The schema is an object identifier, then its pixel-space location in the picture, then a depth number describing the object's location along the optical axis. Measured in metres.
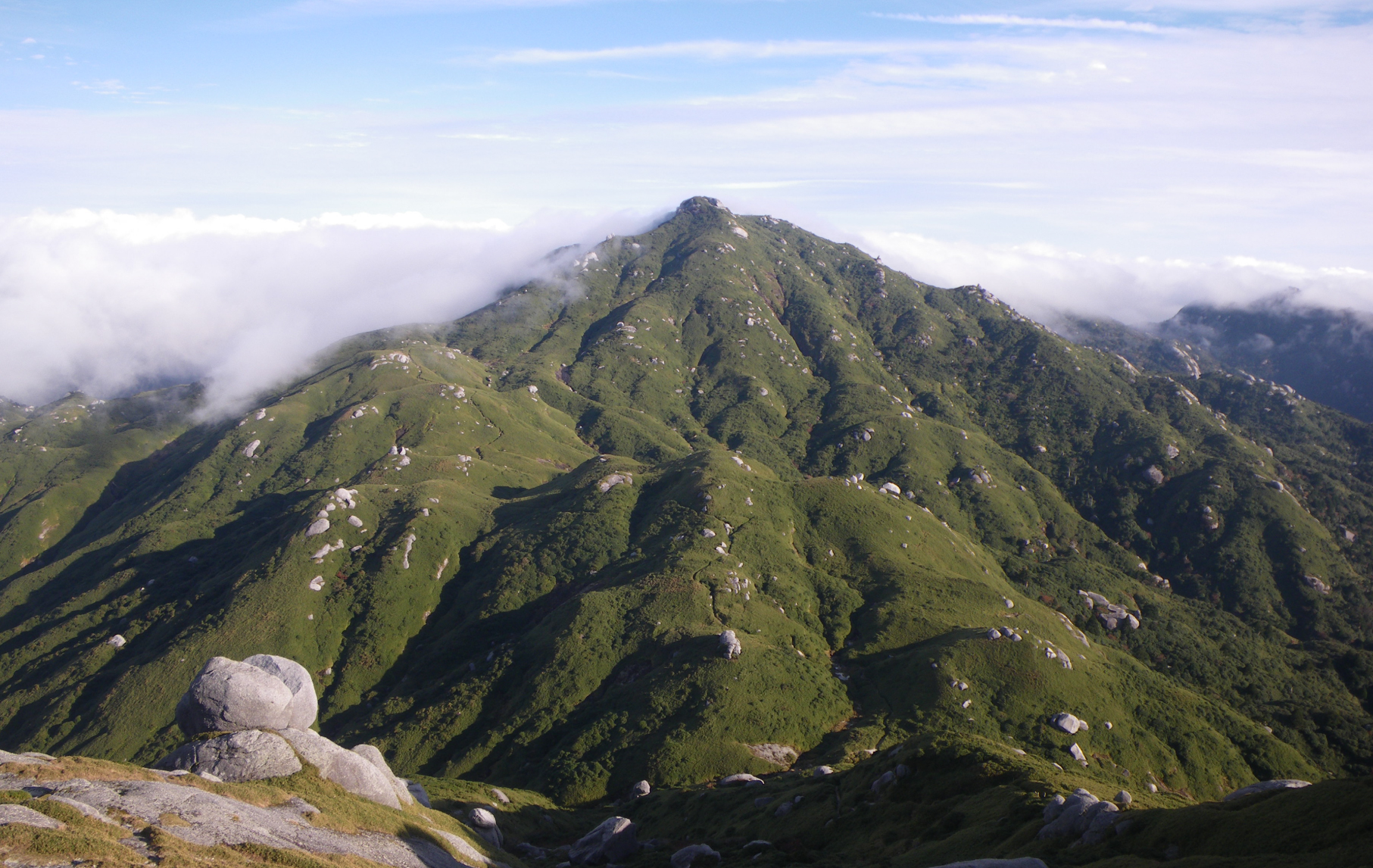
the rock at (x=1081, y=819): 75.00
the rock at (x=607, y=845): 113.06
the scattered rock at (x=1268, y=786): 84.37
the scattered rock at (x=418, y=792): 116.06
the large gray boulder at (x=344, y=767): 87.50
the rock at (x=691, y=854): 105.44
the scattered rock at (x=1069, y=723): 192.12
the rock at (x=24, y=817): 48.81
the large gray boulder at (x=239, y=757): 79.50
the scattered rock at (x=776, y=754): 173.12
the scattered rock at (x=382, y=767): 98.00
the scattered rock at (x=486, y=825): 115.56
